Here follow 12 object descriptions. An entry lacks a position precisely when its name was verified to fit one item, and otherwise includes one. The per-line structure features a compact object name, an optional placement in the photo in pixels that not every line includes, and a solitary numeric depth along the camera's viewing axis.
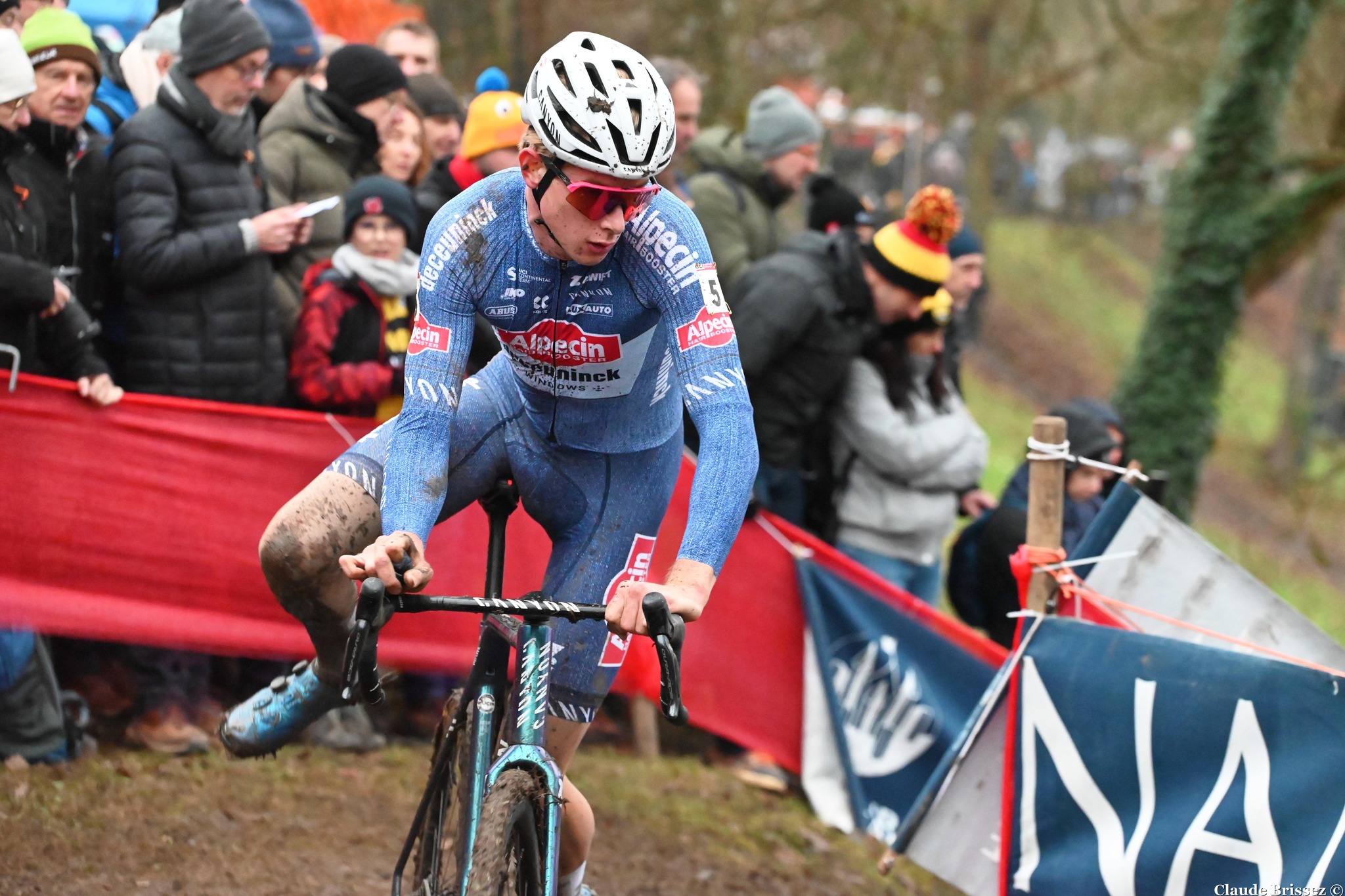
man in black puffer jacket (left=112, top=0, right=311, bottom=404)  10.45
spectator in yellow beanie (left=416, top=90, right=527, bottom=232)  12.40
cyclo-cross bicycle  6.31
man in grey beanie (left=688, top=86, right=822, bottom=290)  14.27
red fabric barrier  10.28
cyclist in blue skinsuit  6.75
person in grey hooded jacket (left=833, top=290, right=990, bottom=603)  12.99
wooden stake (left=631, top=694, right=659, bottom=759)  13.26
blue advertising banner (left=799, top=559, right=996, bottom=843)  12.84
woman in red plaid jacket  11.30
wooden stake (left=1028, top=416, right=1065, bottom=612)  9.84
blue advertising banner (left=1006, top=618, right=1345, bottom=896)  8.16
